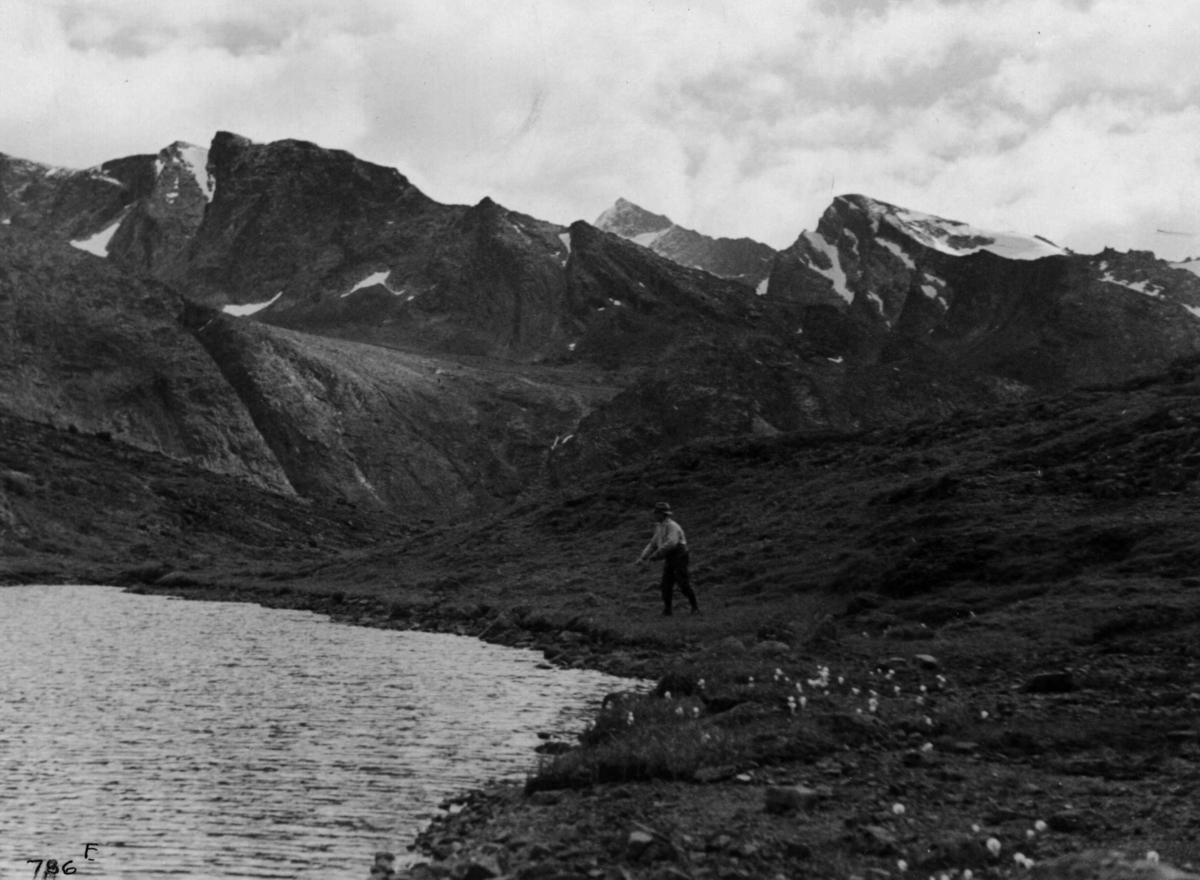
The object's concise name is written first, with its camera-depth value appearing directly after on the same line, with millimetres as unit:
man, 33875
